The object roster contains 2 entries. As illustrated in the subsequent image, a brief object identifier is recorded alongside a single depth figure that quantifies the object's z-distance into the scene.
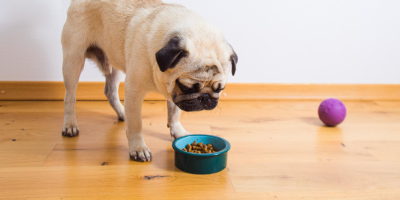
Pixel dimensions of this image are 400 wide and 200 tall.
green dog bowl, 1.92
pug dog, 1.77
